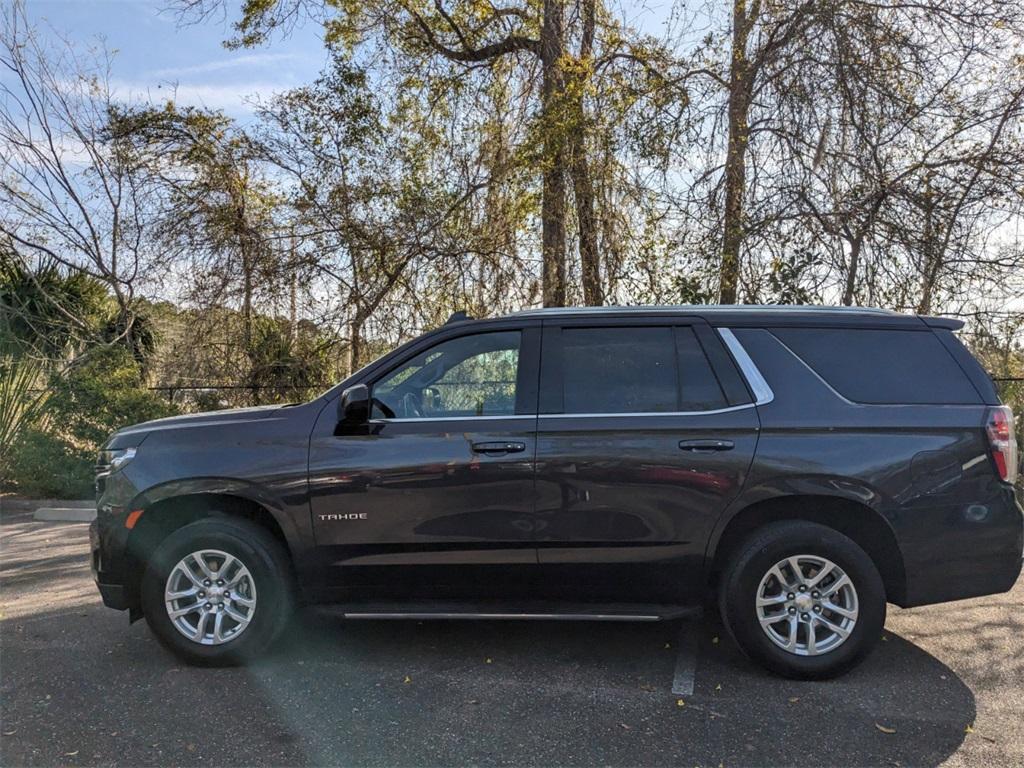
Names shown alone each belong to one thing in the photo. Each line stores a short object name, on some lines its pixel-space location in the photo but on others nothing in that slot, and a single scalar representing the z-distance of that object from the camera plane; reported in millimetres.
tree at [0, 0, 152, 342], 10727
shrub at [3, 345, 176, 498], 8828
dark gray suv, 3902
